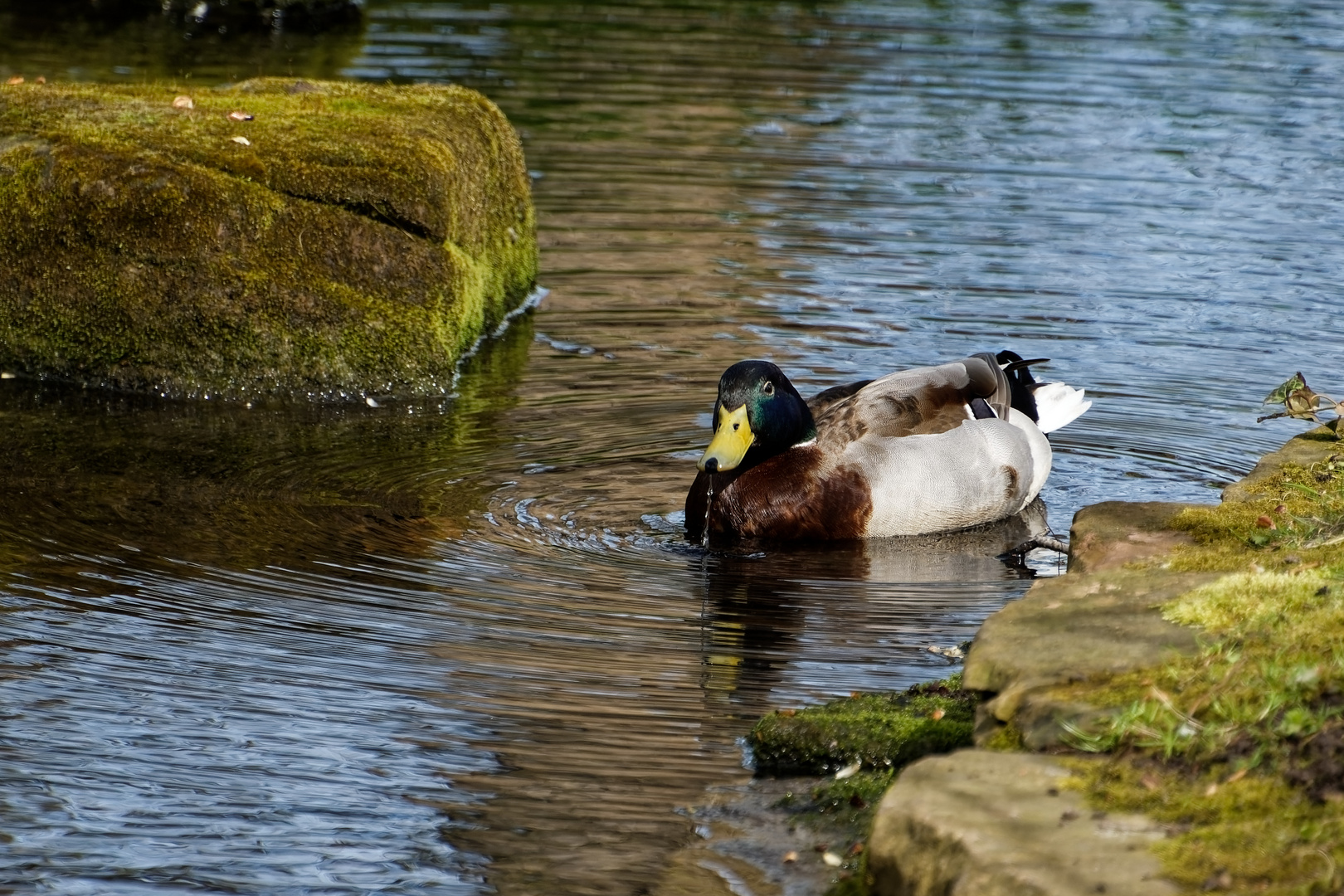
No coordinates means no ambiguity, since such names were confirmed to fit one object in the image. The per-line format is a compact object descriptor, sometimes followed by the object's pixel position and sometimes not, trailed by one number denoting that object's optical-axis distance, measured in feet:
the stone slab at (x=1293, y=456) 37.35
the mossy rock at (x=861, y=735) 29.14
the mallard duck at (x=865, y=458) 45.60
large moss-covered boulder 58.29
